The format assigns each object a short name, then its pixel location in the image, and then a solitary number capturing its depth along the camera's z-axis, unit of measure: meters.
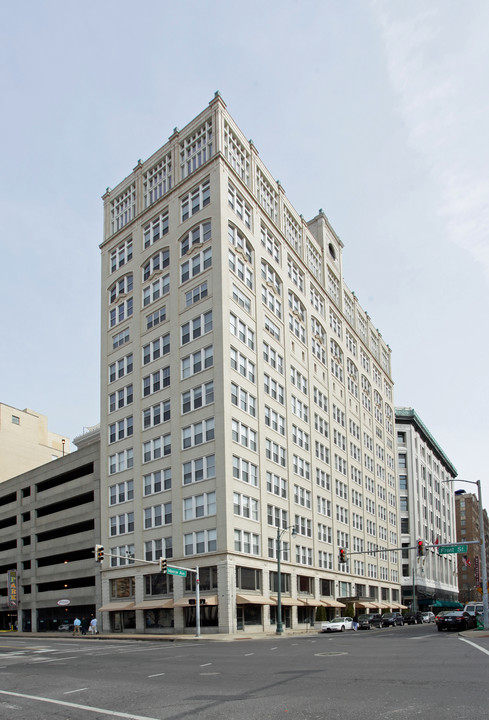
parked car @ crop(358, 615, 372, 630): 61.44
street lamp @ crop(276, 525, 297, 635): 51.59
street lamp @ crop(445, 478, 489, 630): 42.84
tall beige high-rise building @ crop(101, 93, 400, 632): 54.25
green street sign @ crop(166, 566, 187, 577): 45.27
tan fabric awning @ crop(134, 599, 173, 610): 54.16
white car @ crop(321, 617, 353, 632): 54.62
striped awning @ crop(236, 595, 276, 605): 51.00
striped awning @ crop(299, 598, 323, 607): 62.73
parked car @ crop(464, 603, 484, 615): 52.16
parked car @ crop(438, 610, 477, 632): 45.80
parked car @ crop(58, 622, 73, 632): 72.69
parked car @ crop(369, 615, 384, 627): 64.70
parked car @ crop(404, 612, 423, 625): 77.72
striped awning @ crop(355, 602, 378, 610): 78.59
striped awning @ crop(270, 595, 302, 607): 57.08
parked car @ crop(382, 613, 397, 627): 70.31
